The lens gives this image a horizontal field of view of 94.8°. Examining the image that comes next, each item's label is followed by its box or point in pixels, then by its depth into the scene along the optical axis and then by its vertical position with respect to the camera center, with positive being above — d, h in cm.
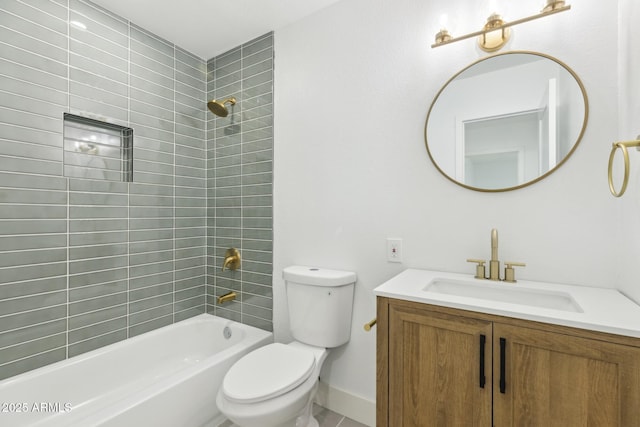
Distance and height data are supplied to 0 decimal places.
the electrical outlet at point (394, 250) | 157 -21
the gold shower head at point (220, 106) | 214 +76
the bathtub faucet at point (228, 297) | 209 -63
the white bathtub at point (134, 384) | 134 -93
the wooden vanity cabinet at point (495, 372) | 80 -51
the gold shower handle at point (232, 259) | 220 -36
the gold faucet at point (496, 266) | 124 -24
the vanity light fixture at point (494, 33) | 114 +78
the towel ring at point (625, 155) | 84 +16
